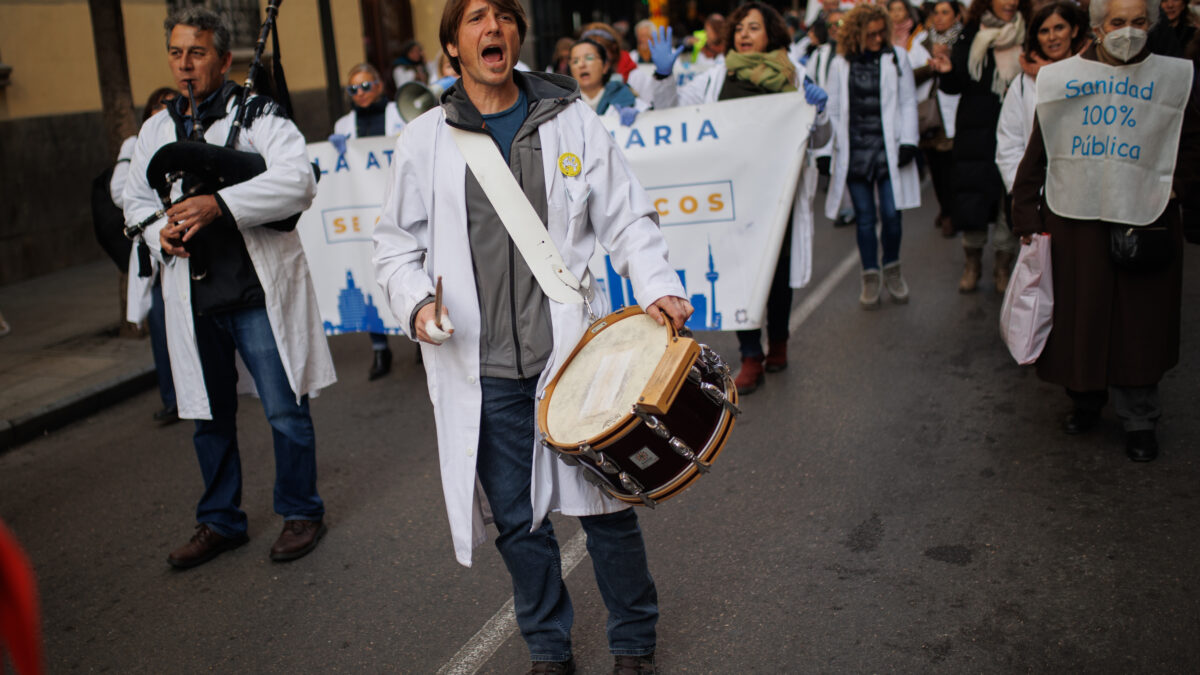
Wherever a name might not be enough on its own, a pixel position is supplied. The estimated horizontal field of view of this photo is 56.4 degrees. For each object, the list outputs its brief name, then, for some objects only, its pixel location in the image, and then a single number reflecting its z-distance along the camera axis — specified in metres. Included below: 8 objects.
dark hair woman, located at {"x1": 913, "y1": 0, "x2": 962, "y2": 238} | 9.16
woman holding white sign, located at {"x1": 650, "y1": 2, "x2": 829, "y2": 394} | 6.07
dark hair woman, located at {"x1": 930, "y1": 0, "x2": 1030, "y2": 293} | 7.49
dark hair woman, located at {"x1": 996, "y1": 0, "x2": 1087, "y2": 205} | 5.25
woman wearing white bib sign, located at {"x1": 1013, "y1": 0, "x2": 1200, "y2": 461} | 4.51
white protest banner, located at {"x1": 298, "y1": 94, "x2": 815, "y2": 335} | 5.97
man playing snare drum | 3.04
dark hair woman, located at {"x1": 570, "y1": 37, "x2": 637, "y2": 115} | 6.38
